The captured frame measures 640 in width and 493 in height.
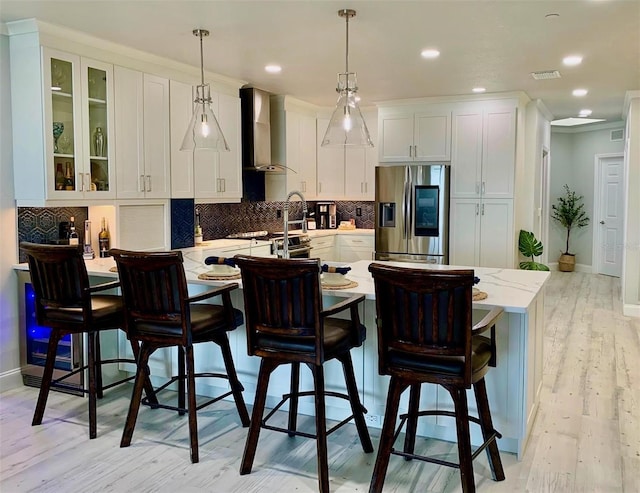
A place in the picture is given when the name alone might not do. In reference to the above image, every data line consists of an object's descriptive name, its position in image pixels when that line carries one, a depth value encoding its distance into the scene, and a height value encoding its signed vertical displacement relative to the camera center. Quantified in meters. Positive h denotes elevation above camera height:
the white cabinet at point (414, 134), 6.45 +0.93
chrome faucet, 3.48 -0.10
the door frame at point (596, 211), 9.50 +0.04
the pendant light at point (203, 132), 3.57 +0.52
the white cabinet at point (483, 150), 6.13 +0.70
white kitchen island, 2.89 -0.83
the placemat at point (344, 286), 3.05 -0.39
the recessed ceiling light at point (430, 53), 4.33 +1.24
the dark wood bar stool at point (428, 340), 2.22 -0.51
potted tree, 9.77 -0.03
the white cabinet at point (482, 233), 6.21 -0.21
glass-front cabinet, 3.81 +0.62
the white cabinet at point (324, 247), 6.58 -0.39
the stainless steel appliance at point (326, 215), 7.67 -0.01
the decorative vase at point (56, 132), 3.85 +0.56
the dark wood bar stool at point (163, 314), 2.76 -0.51
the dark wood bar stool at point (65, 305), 3.10 -0.51
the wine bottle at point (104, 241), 4.37 -0.20
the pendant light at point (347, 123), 3.40 +0.55
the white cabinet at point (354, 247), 7.02 -0.41
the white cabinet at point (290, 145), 6.42 +0.81
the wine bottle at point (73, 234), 4.15 -0.14
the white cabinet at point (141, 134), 4.33 +0.63
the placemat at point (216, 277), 3.31 -0.37
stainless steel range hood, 5.80 +0.89
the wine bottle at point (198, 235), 5.49 -0.20
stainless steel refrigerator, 6.42 +0.03
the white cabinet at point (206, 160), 4.88 +0.50
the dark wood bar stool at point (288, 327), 2.46 -0.50
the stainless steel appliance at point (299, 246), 5.95 -0.34
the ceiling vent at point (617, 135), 9.05 +1.26
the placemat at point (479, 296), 2.76 -0.40
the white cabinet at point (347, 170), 7.15 +0.56
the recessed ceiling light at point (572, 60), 4.49 +1.24
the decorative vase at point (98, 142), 4.15 +0.53
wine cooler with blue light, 3.81 -0.92
